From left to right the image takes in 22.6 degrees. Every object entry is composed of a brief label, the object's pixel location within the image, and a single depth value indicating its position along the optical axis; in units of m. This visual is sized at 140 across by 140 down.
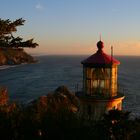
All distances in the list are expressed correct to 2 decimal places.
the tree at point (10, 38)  10.14
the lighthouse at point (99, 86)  10.88
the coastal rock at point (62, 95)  31.50
